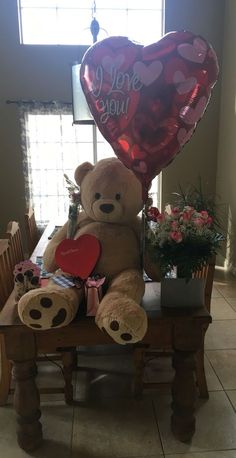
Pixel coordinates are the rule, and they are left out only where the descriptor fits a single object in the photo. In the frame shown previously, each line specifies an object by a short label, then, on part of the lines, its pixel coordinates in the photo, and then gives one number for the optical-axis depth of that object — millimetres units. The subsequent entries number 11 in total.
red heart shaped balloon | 1255
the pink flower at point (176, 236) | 1203
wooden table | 1299
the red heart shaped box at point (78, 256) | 1368
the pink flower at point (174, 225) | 1223
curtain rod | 3732
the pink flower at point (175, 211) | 1275
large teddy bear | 1168
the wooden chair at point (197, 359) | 1639
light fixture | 1945
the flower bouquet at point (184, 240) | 1230
